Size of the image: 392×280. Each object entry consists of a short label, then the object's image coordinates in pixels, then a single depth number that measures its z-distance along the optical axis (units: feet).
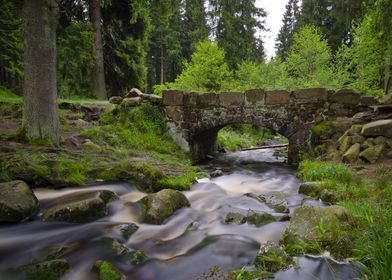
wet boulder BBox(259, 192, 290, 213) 17.51
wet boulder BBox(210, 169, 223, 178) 27.45
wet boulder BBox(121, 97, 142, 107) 34.86
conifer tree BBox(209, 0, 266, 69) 85.35
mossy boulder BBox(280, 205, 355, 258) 11.57
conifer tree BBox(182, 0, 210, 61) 86.35
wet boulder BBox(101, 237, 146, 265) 12.18
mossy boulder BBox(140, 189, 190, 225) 15.60
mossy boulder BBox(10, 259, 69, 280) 10.55
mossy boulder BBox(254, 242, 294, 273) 11.04
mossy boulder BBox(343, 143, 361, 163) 23.58
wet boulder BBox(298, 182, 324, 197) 19.34
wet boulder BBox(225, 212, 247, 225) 15.83
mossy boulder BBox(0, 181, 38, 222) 14.03
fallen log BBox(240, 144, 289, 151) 49.66
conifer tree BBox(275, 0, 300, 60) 138.76
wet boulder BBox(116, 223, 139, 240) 14.30
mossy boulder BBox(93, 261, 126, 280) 10.67
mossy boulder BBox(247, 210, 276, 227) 15.39
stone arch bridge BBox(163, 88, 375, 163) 30.53
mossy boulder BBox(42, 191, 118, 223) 14.79
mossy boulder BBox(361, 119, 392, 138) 23.02
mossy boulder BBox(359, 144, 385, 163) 22.39
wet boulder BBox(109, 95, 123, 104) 35.54
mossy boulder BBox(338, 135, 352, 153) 25.41
